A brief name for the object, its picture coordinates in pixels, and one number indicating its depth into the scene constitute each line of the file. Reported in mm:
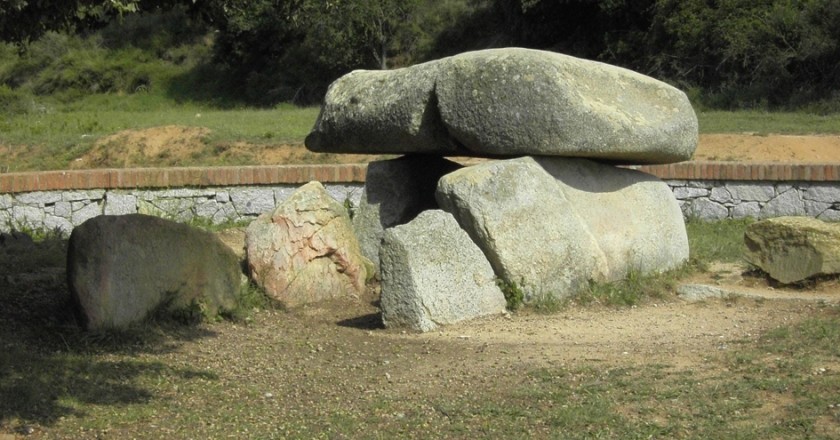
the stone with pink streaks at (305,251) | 8922
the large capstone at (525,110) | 8500
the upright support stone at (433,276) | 7871
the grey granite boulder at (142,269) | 7535
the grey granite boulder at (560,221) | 8461
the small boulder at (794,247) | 8734
